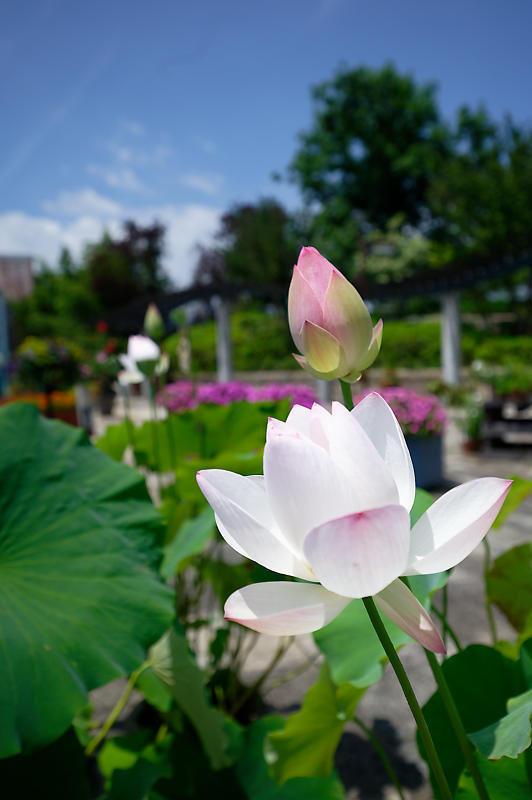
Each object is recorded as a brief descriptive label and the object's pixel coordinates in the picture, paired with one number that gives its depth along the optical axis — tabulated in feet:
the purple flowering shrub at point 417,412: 12.21
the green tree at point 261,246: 58.54
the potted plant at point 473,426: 16.70
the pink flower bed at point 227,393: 9.11
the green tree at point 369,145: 65.10
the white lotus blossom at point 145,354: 3.67
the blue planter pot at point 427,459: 12.73
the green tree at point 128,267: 64.03
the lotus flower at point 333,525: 0.76
